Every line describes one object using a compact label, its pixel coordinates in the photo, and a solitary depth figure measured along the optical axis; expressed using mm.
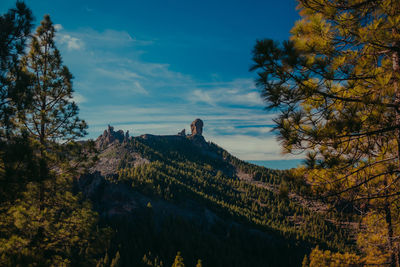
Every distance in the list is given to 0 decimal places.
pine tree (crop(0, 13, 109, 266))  8773
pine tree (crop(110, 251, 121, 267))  61294
